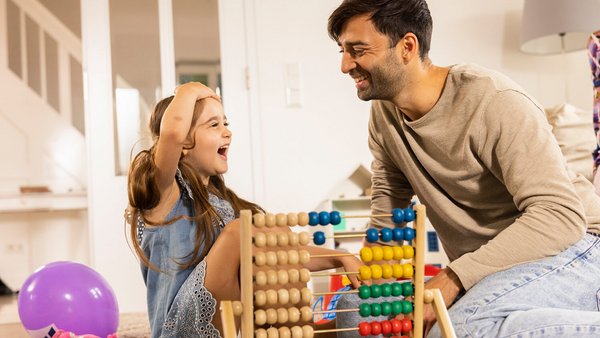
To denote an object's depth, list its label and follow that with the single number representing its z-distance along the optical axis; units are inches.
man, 52.5
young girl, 60.8
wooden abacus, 48.0
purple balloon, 95.7
